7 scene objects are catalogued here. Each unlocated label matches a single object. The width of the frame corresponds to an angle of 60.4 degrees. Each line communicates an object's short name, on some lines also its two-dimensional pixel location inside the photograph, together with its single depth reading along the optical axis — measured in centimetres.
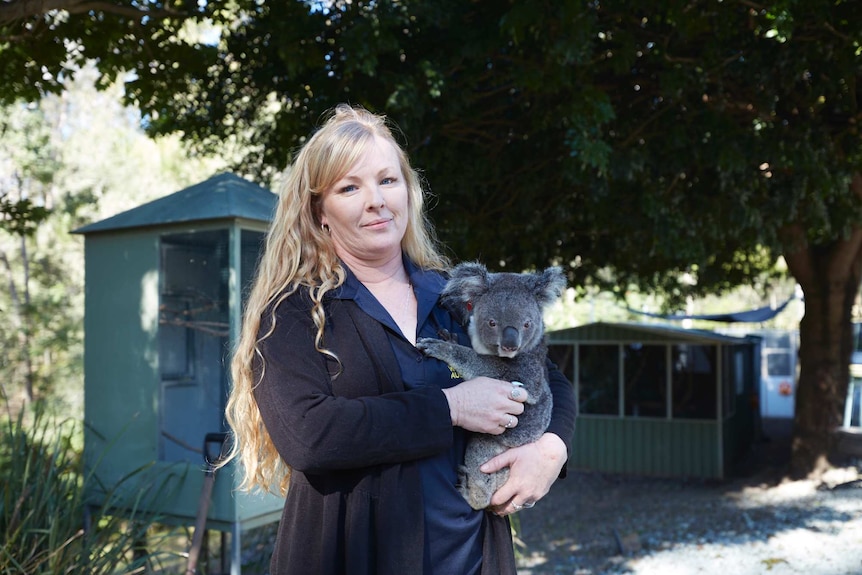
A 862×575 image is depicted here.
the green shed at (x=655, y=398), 1418
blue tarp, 1498
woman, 171
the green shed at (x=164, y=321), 498
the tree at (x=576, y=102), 627
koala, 203
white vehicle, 2186
